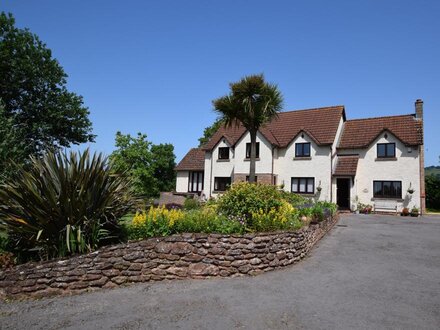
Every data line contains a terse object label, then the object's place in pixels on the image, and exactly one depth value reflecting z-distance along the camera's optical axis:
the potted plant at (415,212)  22.41
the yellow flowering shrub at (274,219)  8.77
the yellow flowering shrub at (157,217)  8.12
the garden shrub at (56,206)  7.14
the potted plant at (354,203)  25.08
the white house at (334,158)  23.95
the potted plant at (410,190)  22.95
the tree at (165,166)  56.73
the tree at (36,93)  25.07
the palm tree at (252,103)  19.83
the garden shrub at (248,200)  9.50
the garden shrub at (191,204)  20.61
